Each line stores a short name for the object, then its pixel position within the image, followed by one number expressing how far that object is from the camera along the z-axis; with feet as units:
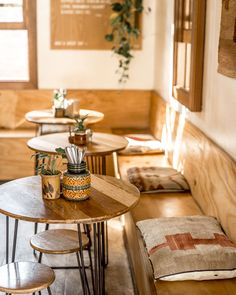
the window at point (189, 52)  11.98
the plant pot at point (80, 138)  12.24
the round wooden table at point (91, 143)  11.83
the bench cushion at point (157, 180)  12.57
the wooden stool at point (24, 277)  7.98
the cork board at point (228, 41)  9.49
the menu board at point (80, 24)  17.95
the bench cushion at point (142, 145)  15.88
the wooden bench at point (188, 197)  8.22
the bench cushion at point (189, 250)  8.28
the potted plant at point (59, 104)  15.64
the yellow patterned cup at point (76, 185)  8.45
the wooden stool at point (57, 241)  9.65
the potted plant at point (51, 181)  8.47
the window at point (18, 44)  18.10
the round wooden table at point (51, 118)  14.97
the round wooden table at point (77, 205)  7.88
